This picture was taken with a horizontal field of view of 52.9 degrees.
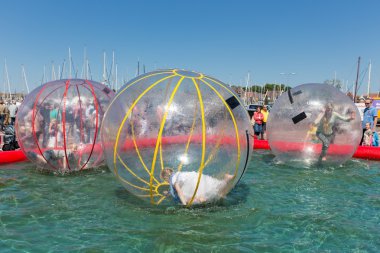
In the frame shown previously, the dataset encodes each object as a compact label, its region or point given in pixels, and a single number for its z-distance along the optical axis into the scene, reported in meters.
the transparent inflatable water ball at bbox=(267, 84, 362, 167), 9.31
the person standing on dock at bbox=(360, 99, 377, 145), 13.23
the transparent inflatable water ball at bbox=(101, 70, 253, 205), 5.59
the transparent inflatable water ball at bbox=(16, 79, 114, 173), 8.42
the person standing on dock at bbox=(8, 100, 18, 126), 17.81
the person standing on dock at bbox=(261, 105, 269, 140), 15.82
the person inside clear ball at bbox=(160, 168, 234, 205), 5.69
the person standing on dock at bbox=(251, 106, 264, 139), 15.66
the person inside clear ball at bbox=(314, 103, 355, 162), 9.27
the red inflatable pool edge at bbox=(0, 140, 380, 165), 9.95
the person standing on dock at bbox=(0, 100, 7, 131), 14.77
